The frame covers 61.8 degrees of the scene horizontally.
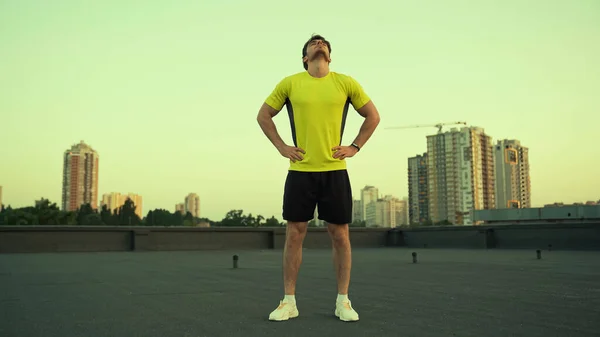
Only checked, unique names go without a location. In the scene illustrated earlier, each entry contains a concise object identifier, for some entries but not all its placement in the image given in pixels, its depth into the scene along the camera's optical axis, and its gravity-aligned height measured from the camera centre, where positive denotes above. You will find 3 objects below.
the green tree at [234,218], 117.94 -0.82
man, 3.73 +0.47
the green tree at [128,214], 127.68 +0.25
